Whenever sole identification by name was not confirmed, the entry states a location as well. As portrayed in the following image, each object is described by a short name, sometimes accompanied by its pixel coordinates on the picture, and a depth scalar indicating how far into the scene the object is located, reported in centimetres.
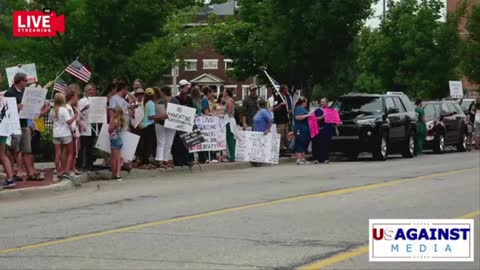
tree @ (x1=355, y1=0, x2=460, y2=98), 4647
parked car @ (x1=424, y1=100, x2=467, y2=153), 3108
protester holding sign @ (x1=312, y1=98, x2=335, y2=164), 2466
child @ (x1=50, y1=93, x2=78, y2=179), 1711
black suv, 2542
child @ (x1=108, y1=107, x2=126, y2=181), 1839
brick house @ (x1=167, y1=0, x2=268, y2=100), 9225
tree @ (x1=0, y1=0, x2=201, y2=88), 2108
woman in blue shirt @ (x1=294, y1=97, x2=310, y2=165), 2436
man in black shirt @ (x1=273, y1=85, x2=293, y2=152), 2544
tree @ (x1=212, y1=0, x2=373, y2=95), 2802
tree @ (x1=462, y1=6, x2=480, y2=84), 4566
